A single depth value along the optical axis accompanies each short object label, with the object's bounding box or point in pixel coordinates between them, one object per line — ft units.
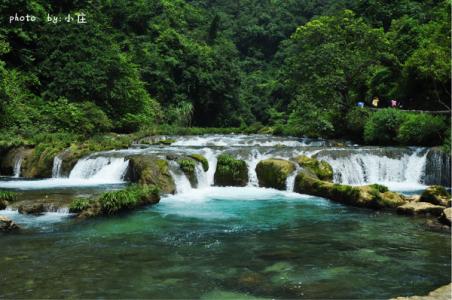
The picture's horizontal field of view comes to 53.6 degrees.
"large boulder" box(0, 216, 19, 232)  32.83
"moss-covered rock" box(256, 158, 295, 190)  54.75
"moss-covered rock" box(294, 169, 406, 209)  42.98
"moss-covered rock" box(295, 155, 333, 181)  57.02
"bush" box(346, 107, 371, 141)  85.56
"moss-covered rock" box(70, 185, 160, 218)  39.14
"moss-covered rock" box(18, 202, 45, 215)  38.96
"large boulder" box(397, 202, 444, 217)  38.46
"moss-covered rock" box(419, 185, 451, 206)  41.19
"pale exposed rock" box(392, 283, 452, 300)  17.58
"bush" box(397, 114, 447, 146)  67.22
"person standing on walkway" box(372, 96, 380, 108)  87.16
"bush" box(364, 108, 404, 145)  74.84
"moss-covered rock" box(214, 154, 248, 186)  58.03
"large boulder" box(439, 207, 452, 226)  34.73
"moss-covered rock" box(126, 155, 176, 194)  50.62
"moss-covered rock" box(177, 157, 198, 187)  54.75
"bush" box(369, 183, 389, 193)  45.48
